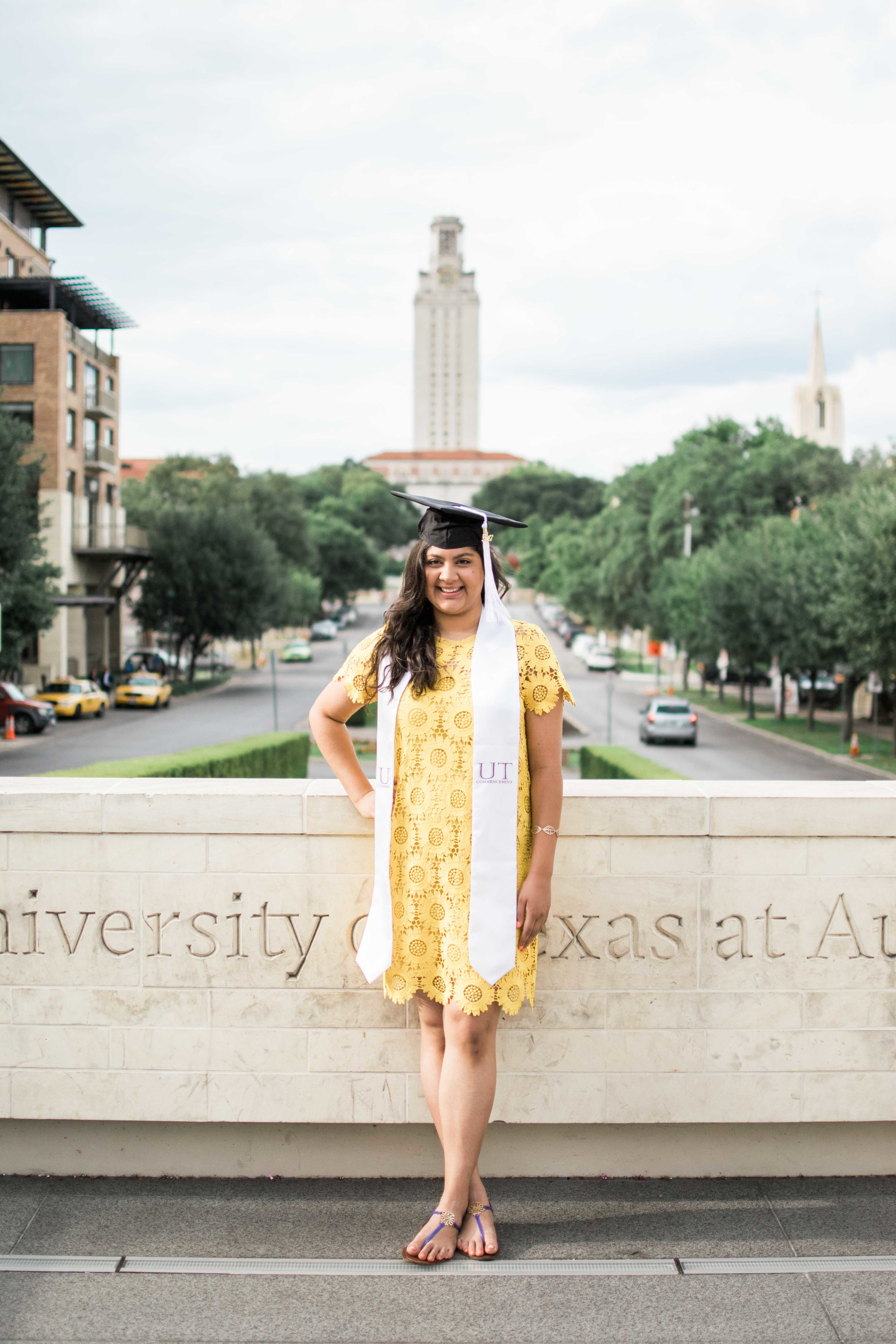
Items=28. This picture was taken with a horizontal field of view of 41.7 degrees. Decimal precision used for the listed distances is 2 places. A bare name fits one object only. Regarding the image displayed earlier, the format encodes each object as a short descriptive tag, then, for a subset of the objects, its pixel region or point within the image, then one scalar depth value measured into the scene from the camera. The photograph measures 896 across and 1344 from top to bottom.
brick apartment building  48.09
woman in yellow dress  3.52
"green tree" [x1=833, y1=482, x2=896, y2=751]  27.39
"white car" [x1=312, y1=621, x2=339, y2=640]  91.94
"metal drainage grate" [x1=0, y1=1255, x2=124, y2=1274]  3.39
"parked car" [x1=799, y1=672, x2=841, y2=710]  50.44
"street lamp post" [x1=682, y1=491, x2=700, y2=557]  55.72
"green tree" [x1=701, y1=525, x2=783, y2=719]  39.41
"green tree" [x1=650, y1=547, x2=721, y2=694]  46.47
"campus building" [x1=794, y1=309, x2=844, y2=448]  102.50
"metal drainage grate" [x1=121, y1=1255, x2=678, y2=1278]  3.40
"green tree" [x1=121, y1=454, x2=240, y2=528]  74.81
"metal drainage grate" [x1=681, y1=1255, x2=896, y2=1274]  3.42
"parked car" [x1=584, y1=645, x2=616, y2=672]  67.06
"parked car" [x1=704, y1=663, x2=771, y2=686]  56.59
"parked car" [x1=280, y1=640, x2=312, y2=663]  70.56
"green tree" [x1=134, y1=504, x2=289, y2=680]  55.72
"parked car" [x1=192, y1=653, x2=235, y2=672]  64.19
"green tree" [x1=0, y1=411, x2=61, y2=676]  31.11
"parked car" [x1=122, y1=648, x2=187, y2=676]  56.16
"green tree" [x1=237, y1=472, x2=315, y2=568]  80.50
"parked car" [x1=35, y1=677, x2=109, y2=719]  40.19
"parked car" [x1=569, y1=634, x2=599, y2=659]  75.94
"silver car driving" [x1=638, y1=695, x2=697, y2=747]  35.09
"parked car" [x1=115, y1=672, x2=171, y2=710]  44.03
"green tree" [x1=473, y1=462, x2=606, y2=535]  148.75
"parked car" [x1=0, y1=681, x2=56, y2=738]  35.00
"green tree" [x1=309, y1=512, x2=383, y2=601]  112.94
